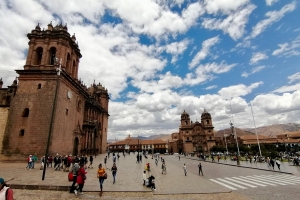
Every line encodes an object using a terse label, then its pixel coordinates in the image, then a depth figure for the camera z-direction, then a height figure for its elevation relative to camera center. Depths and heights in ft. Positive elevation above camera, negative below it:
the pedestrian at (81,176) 30.19 -4.46
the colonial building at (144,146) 340.02 +3.08
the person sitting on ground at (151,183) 35.11 -6.89
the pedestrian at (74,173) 31.81 -4.24
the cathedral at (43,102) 75.00 +21.45
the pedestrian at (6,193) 13.60 -3.15
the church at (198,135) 271.90 +17.26
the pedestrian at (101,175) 32.27 -4.72
